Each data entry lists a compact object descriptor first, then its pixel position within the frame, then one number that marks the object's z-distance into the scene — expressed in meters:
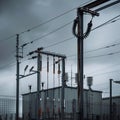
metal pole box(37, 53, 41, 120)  32.61
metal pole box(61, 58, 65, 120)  31.37
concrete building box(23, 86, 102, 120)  46.97
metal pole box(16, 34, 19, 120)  34.62
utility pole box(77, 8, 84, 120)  18.70
